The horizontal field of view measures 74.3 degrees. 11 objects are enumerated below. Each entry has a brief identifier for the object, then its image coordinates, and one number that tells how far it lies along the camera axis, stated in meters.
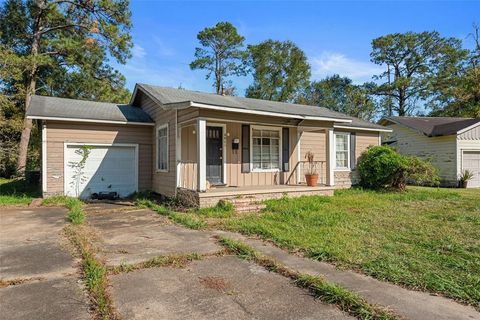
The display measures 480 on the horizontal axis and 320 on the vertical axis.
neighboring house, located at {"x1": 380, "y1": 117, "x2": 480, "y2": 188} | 15.36
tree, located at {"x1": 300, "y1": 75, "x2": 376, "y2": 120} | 31.39
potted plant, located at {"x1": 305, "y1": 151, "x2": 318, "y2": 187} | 10.51
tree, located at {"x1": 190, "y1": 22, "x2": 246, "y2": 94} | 28.48
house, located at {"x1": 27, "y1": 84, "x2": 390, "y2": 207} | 9.48
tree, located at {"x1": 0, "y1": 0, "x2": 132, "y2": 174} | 18.91
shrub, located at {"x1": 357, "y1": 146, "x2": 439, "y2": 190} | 11.98
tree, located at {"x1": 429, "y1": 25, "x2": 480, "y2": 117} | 25.91
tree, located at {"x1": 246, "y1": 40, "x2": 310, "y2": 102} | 30.40
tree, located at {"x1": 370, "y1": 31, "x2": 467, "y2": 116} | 29.95
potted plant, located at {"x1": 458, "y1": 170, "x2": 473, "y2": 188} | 15.20
